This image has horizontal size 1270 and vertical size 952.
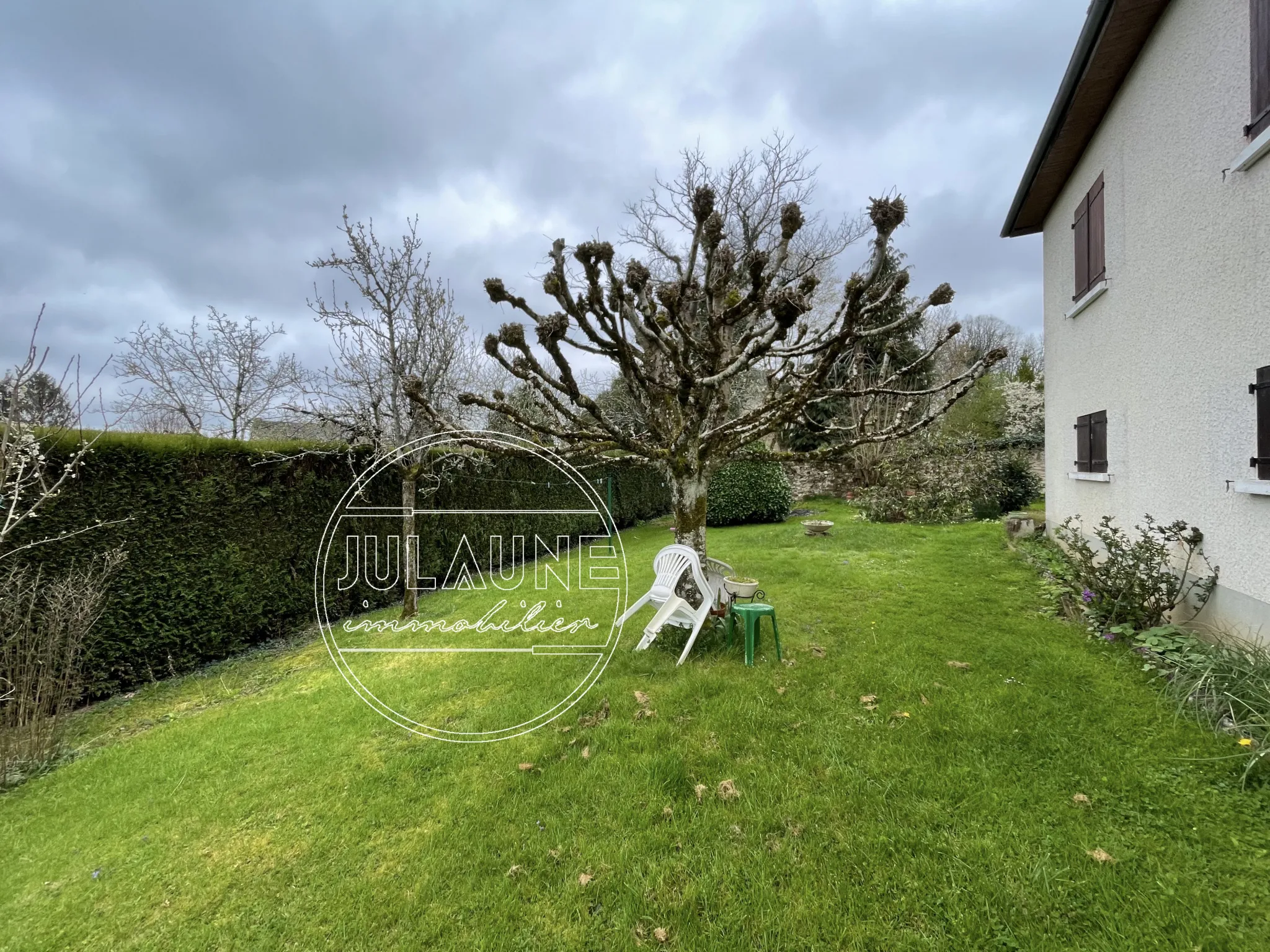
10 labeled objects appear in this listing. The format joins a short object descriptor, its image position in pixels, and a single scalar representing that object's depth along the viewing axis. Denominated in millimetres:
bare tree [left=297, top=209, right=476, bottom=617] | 5695
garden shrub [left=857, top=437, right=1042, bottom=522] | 11398
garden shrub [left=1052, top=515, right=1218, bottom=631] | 3738
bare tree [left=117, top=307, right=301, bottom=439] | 11195
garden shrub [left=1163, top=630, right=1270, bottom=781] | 2479
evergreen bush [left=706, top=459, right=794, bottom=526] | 12586
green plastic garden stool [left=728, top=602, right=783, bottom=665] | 3840
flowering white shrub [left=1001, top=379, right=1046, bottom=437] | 15836
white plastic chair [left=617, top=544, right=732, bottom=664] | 3865
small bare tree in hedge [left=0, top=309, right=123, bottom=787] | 3027
